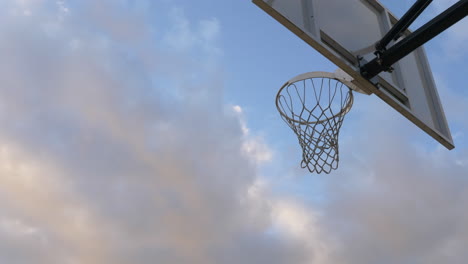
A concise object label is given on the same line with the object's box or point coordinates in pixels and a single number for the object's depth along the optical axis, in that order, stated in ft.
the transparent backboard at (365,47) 13.96
